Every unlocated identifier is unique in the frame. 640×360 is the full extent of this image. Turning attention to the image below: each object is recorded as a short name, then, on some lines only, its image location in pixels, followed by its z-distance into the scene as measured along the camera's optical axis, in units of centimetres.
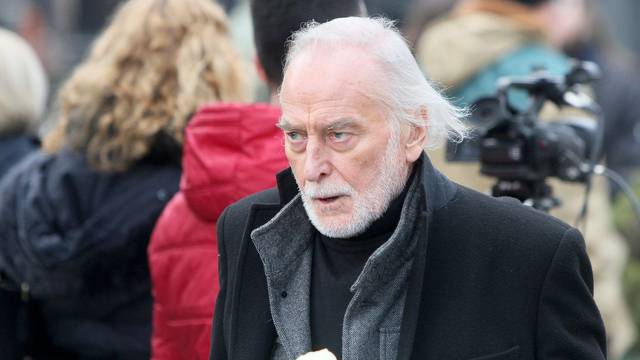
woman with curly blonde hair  823
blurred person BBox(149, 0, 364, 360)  721
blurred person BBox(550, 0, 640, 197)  1387
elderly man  533
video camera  729
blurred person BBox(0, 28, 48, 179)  1012
